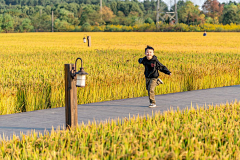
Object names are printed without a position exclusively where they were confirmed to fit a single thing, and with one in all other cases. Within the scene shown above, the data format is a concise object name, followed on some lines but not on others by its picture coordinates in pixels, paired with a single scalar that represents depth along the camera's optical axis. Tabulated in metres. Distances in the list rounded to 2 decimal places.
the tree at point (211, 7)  153.38
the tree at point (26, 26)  114.62
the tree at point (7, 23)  111.12
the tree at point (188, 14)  115.56
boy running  8.34
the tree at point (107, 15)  131.60
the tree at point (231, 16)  101.69
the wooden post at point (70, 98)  5.86
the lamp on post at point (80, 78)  5.71
